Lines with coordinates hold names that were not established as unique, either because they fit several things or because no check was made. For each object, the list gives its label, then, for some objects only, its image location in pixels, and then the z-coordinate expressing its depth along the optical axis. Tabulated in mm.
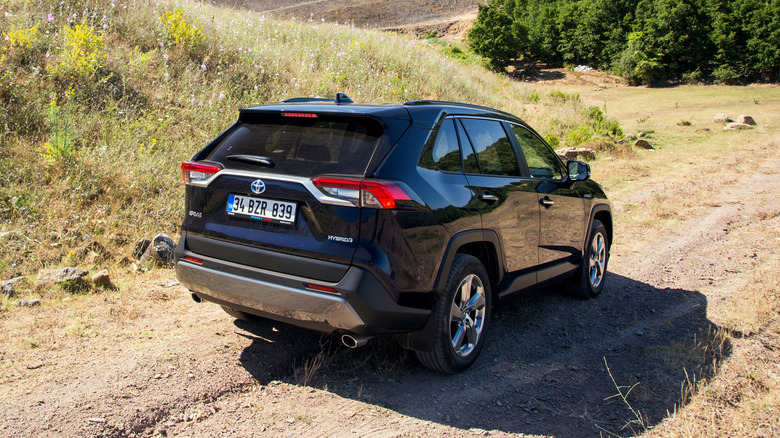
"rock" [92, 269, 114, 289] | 5090
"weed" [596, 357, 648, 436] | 3373
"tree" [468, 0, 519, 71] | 45250
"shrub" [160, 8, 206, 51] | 10117
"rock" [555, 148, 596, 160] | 14264
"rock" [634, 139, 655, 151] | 17344
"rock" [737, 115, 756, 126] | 22756
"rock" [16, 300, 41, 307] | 4656
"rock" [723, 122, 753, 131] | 21875
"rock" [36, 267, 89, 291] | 4992
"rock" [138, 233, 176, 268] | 5809
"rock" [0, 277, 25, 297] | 4814
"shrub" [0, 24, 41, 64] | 7848
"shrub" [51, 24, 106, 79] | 7953
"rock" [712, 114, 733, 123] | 23297
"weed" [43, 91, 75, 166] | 6469
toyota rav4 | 3166
